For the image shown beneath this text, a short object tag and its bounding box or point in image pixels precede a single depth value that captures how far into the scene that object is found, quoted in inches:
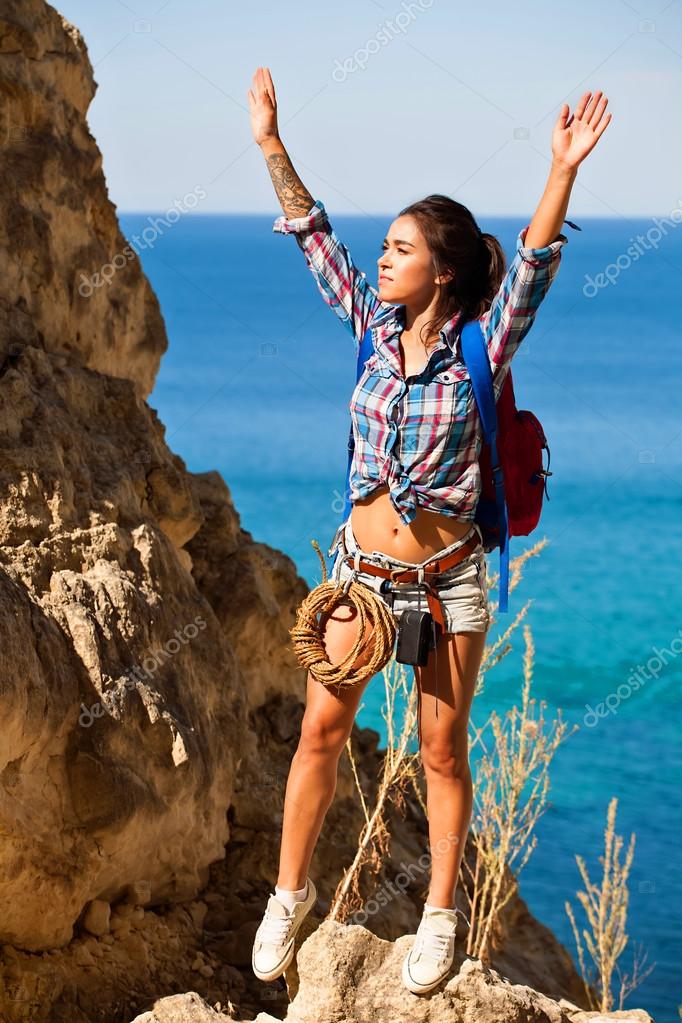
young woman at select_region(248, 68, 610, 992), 265.4
